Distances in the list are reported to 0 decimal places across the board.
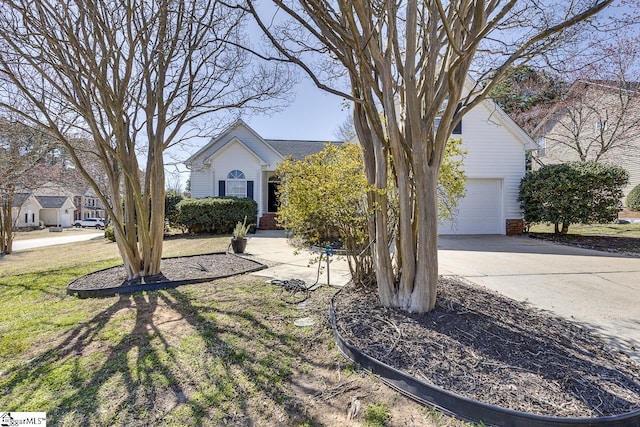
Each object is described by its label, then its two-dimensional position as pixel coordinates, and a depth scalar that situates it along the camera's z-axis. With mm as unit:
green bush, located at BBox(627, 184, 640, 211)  13727
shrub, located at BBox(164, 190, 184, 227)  13523
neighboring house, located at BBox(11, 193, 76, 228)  36500
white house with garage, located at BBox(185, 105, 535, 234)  11883
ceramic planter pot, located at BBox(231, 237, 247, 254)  8133
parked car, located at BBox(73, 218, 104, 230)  42125
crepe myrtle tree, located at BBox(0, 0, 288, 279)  4496
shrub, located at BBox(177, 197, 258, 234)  13000
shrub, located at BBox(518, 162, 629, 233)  9844
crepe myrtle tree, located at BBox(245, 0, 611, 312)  3066
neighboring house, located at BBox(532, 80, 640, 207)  13586
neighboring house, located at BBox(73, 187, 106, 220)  50022
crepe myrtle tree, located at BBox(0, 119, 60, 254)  8703
